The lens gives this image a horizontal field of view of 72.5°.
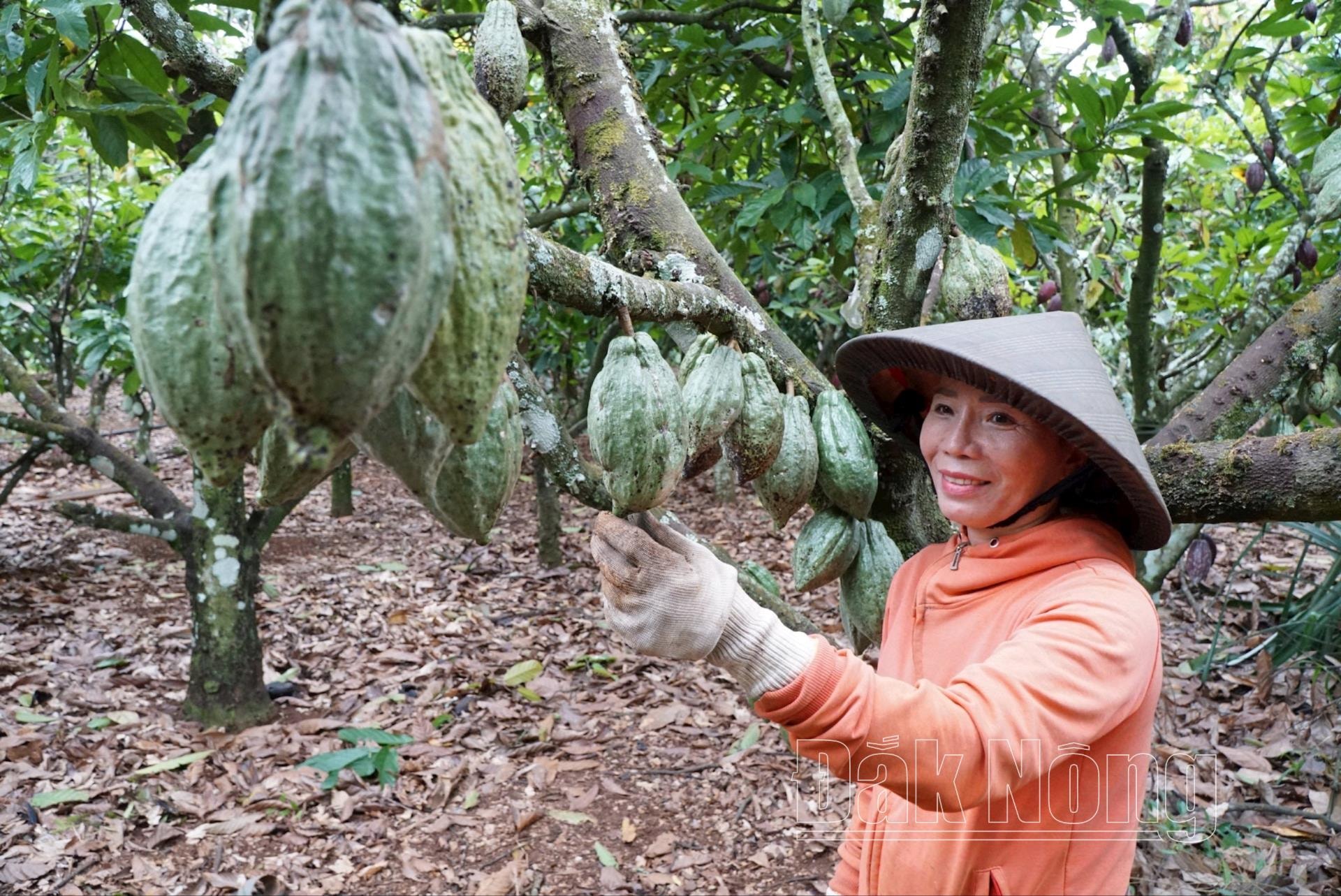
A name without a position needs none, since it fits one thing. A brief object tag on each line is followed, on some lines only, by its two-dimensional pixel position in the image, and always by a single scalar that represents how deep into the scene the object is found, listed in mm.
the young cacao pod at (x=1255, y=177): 3765
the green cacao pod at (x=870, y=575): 1545
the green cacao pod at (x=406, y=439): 584
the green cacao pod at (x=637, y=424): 942
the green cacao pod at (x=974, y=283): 1440
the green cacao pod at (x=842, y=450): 1332
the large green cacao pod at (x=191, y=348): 476
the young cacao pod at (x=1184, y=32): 3322
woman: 1045
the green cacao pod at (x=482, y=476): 674
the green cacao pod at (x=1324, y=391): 2135
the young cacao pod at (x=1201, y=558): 3896
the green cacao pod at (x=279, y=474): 559
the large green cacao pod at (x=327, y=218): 383
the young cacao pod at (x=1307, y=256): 3121
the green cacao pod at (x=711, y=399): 1093
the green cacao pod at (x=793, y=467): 1259
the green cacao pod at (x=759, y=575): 1644
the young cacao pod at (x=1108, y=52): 3727
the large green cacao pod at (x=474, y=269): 491
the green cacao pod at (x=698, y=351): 1165
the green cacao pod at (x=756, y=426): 1149
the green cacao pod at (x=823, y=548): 1456
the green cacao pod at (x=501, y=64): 1079
